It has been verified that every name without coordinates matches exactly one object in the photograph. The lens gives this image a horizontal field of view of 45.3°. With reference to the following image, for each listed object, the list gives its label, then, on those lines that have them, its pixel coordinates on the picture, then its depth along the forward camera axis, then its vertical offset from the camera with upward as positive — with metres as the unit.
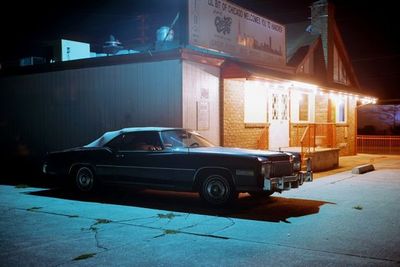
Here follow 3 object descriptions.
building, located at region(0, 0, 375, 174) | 13.20 +1.11
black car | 8.95 -0.78
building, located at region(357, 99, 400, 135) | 37.59 +0.56
